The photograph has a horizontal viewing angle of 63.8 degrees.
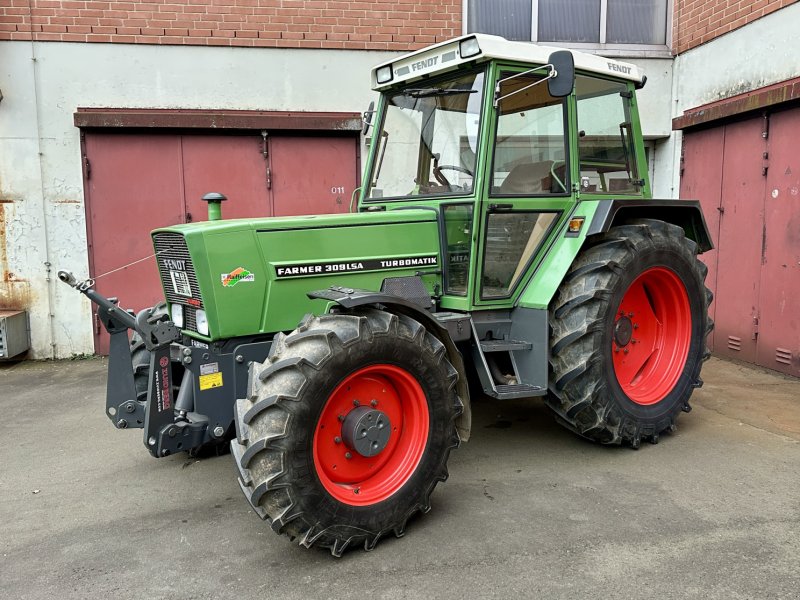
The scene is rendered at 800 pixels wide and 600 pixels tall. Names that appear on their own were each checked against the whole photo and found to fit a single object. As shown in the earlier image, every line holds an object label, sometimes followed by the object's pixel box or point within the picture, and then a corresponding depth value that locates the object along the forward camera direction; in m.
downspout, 6.83
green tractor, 2.84
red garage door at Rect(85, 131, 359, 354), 7.11
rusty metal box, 6.56
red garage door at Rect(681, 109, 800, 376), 5.94
